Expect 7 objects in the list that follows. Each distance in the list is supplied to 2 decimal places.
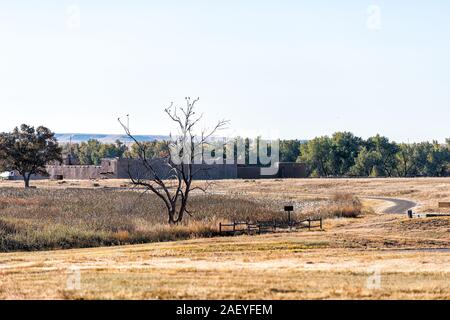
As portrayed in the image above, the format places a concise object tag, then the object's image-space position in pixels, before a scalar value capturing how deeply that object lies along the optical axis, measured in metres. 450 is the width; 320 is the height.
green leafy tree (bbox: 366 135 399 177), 172.25
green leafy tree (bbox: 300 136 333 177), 176.50
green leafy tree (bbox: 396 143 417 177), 174.25
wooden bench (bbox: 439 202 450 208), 68.69
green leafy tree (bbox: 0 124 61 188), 117.56
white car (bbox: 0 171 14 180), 172.91
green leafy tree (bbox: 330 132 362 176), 177.12
